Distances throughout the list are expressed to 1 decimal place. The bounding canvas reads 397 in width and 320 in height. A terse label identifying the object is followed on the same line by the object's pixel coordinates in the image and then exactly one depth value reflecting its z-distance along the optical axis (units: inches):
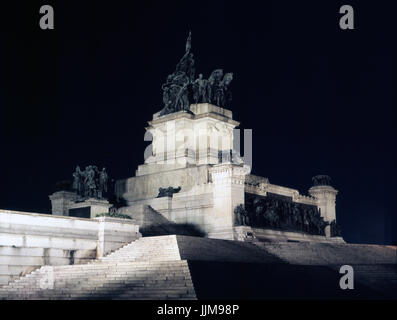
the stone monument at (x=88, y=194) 1627.7
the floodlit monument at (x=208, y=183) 1588.3
